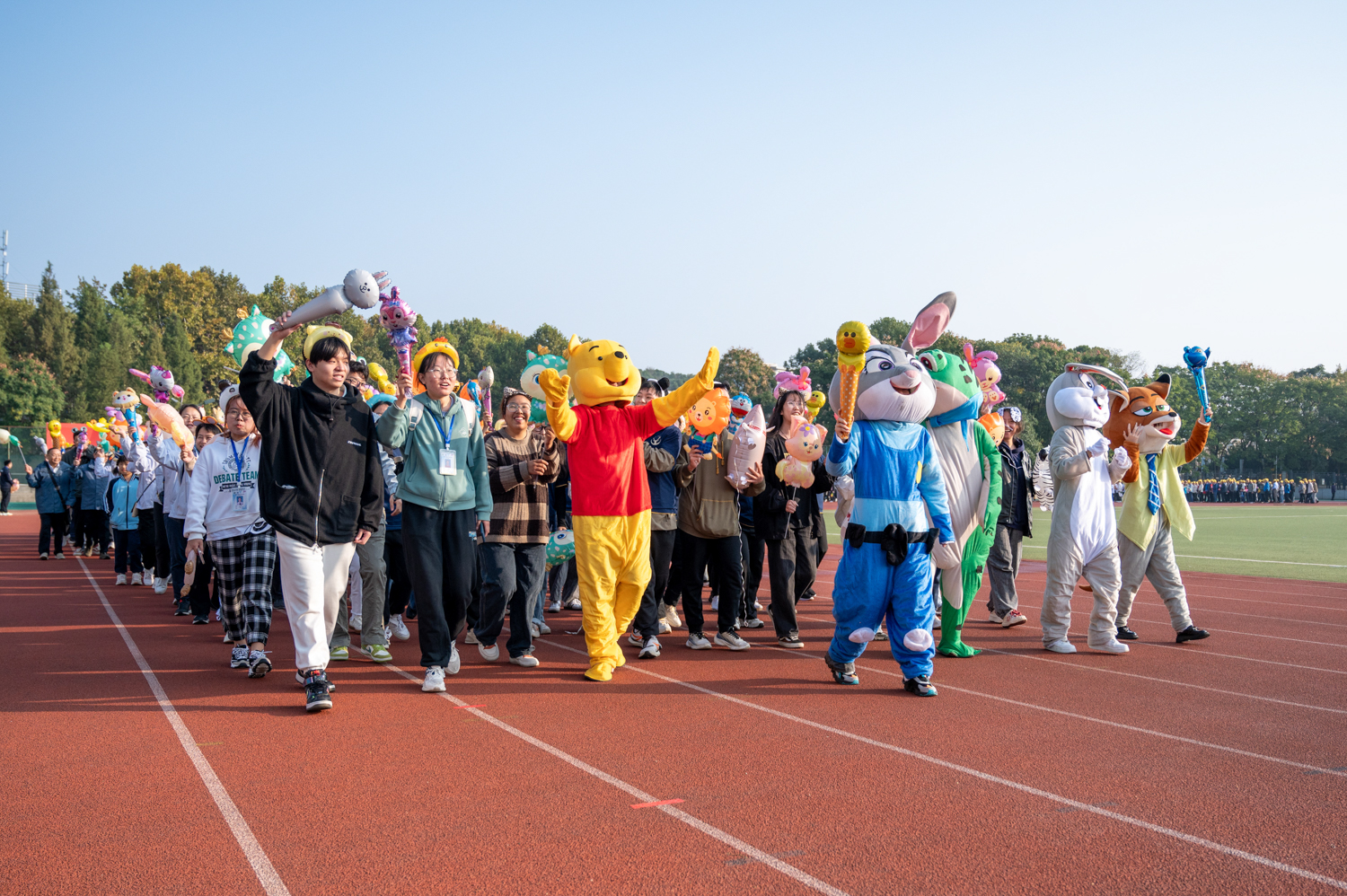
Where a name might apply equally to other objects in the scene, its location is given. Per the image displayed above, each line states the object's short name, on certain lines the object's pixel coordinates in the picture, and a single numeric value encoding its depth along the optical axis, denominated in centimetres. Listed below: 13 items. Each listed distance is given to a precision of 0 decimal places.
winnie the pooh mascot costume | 636
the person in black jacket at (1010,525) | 926
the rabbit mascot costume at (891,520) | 598
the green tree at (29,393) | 4484
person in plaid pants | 651
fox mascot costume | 798
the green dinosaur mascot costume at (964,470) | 698
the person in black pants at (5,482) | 3020
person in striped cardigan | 679
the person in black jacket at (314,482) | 534
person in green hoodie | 603
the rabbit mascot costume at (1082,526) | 755
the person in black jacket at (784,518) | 770
